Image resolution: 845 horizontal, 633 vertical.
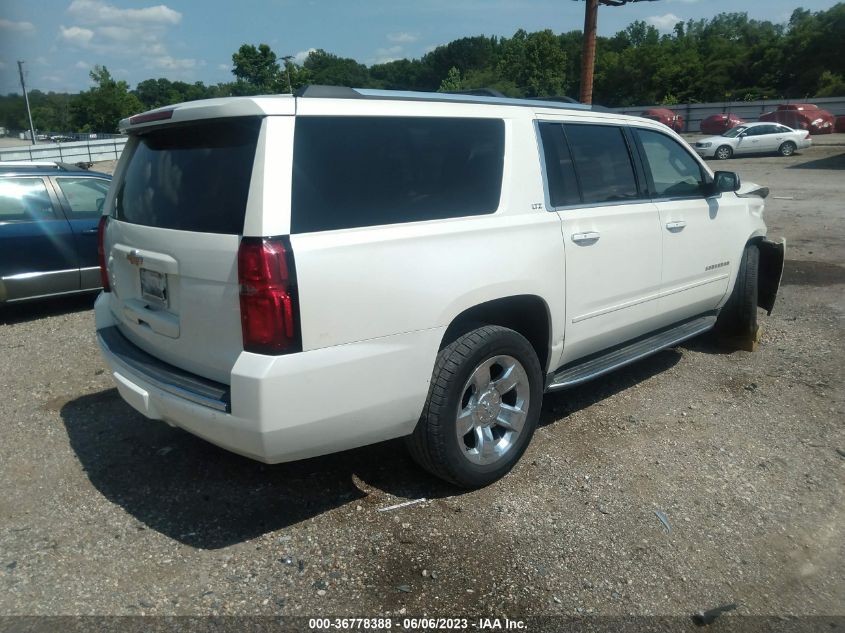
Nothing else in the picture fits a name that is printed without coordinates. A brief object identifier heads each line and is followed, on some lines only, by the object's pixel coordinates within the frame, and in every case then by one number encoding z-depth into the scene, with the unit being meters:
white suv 2.63
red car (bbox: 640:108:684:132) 39.93
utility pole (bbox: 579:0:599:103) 14.37
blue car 6.45
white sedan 28.25
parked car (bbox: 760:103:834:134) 36.81
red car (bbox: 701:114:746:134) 40.03
